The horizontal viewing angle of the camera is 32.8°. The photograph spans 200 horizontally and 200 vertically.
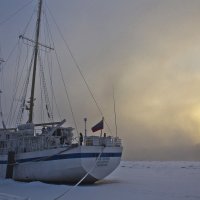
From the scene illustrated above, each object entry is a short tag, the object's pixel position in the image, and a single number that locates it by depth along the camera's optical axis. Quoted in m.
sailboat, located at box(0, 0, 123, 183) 30.67
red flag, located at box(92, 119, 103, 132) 32.16
